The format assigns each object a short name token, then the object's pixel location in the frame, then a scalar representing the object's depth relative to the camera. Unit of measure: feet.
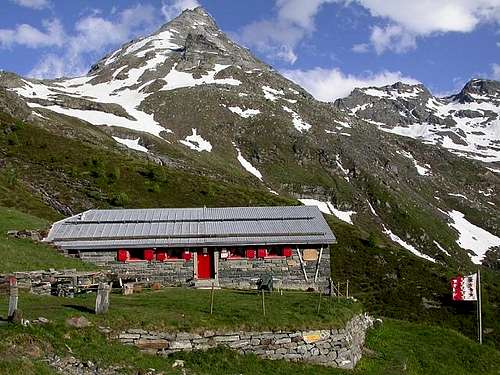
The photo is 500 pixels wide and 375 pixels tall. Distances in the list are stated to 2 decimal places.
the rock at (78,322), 64.59
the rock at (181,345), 70.10
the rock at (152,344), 68.74
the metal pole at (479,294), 114.83
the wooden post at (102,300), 70.38
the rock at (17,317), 60.59
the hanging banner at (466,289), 118.11
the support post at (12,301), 62.21
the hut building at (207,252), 128.47
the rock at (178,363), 66.10
